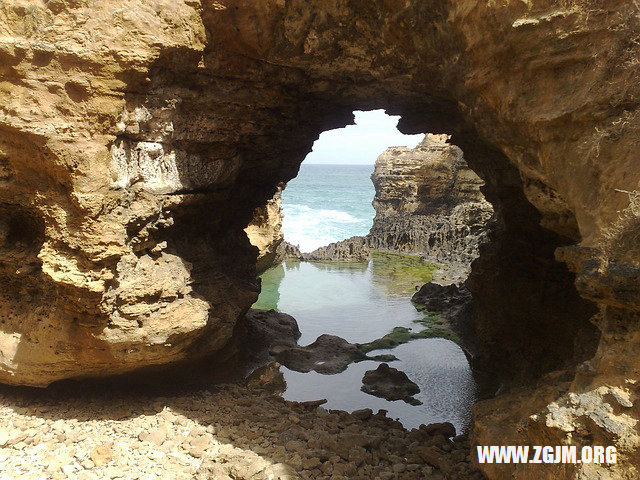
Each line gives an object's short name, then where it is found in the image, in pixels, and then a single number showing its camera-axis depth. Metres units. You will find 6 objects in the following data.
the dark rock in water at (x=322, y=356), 10.06
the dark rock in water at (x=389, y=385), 8.78
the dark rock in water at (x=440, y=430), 6.95
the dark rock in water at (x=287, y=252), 22.92
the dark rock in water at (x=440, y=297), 14.43
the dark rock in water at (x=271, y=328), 10.91
